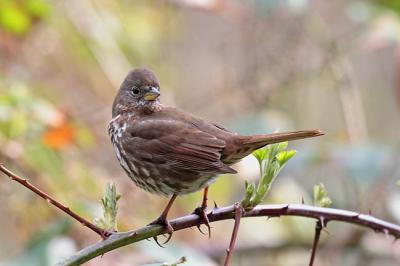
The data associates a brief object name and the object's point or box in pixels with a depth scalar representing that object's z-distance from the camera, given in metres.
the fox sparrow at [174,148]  6.16
